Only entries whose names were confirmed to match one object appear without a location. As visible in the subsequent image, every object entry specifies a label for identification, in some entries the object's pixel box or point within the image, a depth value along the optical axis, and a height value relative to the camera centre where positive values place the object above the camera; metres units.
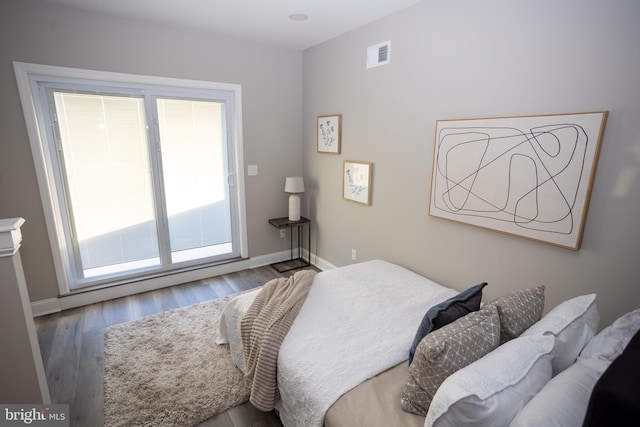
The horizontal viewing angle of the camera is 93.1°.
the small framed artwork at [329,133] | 3.35 +0.10
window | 2.76 -0.32
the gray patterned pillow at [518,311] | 1.34 -0.75
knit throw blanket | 1.68 -1.09
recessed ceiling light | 2.66 +1.09
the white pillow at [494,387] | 0.91 -0.76
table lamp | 3.74 -0.60
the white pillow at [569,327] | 1.19 -0.73
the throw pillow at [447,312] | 1.37 -0.77
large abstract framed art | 1.67 -0.18
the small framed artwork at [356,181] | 3.08 -0.41
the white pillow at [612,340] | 1.12 -0.73
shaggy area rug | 1.83 -1.60
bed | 0.94 -0.84
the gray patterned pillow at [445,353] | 1.13 -0.78
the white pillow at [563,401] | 0.84 -0.75
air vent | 2.69 +0.79
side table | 3.85 -1.37
